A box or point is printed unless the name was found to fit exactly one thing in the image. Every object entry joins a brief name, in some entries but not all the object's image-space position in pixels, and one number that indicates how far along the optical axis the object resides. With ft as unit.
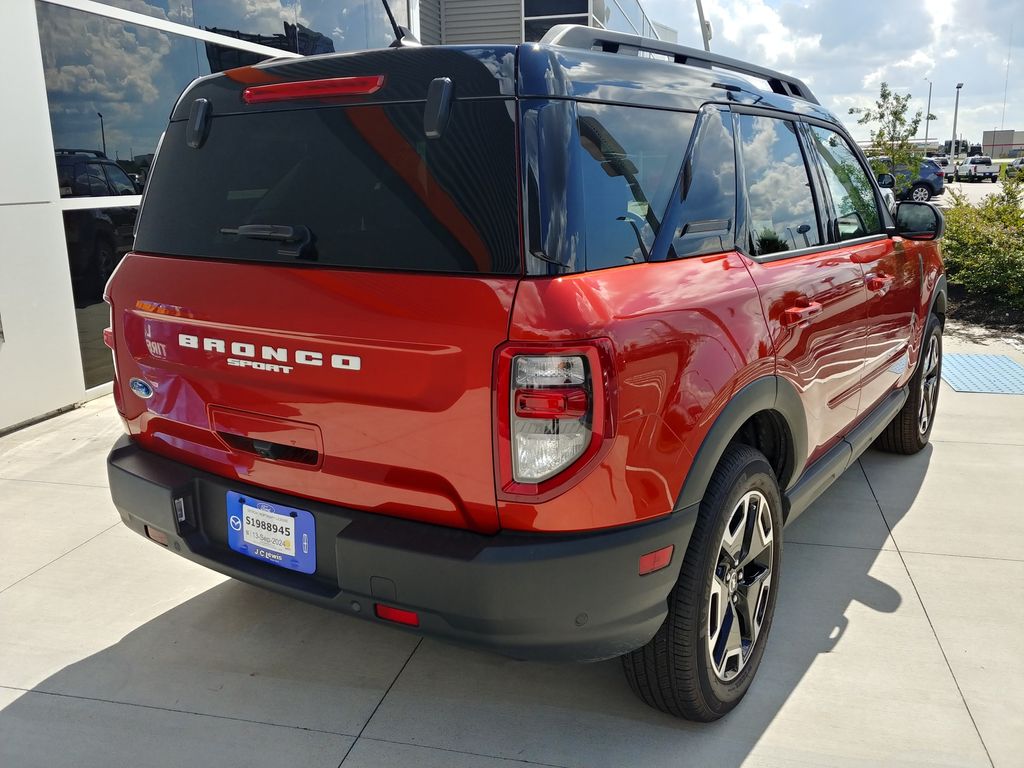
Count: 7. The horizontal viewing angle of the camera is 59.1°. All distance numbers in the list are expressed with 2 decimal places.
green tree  50.65
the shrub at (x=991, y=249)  30.63
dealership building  18.03
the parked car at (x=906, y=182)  49.75
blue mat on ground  22.08
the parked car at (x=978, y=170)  167.73
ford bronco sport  6.83
